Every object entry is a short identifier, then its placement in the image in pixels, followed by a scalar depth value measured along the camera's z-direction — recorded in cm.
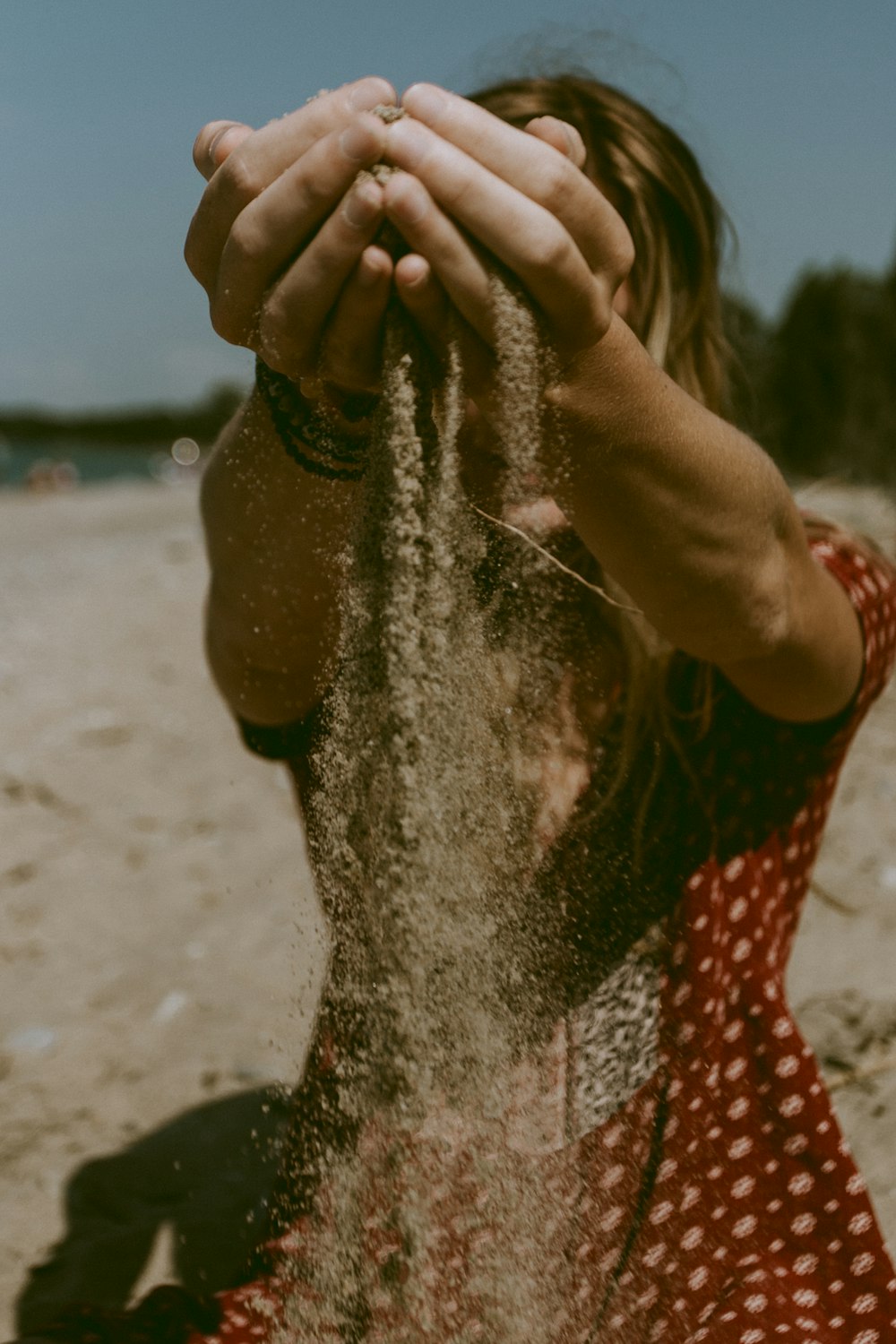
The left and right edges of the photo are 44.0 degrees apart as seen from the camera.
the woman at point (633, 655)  101
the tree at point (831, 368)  1504
